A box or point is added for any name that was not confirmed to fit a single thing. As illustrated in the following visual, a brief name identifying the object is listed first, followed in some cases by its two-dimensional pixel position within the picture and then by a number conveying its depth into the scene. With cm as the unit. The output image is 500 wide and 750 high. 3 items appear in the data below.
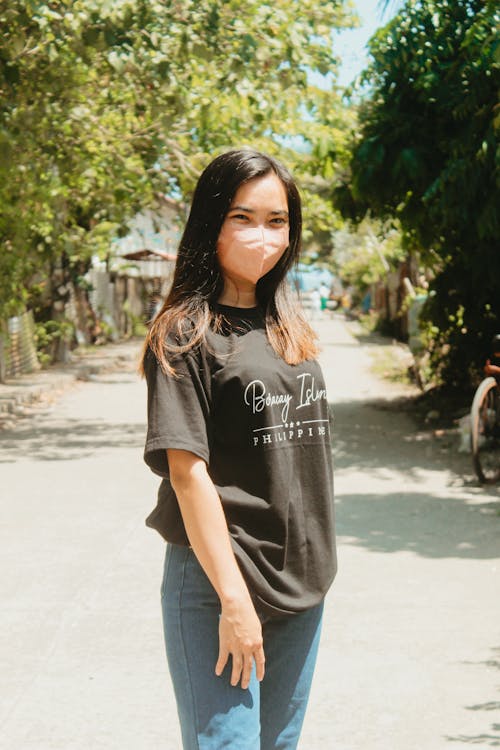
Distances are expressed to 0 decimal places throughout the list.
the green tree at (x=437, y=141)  1027
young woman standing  236
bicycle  929
